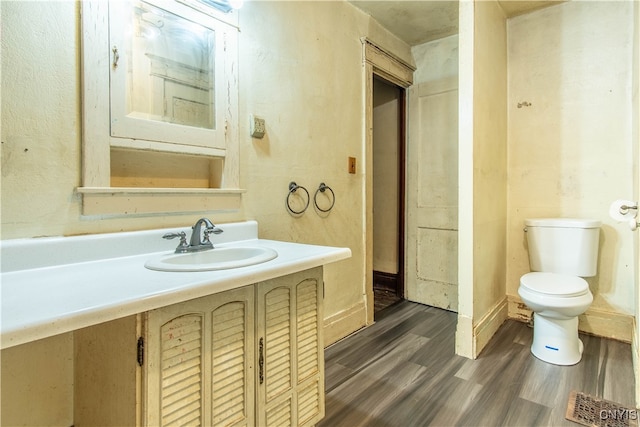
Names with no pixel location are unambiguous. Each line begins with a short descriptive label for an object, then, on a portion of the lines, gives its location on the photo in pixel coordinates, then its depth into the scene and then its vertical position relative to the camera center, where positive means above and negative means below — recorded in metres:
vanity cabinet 0.86 -0.45
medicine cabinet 1.18 +0.42
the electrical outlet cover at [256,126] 1.68 +0.42
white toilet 1.88 -0.43
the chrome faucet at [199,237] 1.32 -0.10
